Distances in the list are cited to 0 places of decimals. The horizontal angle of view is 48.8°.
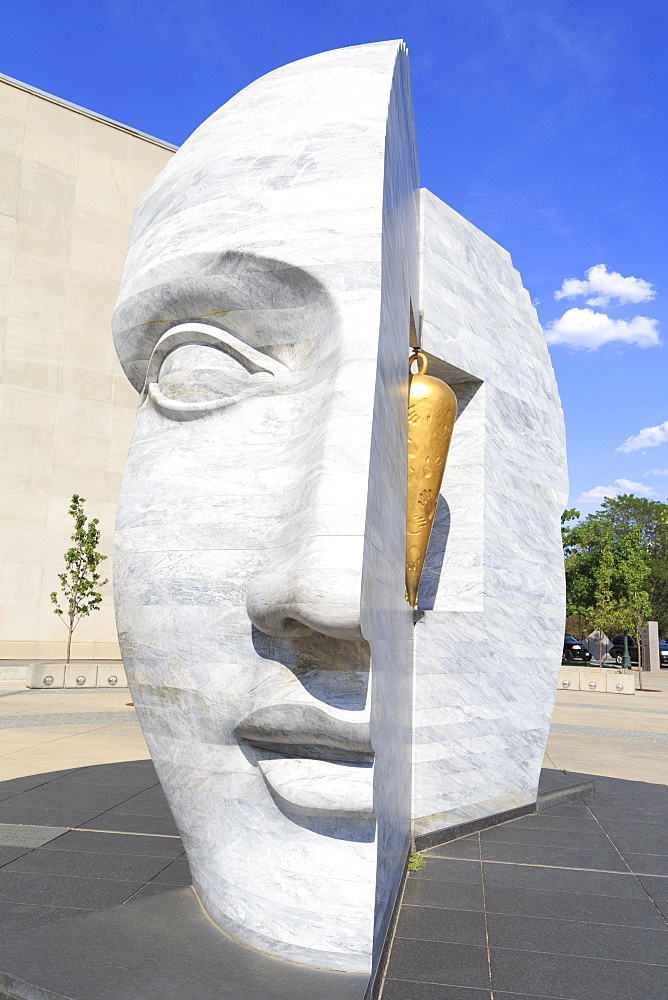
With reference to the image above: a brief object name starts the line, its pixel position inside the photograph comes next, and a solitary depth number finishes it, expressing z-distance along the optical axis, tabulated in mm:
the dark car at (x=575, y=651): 32469
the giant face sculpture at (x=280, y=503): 2645
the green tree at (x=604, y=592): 26206
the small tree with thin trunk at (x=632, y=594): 25734
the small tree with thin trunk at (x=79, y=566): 18558
